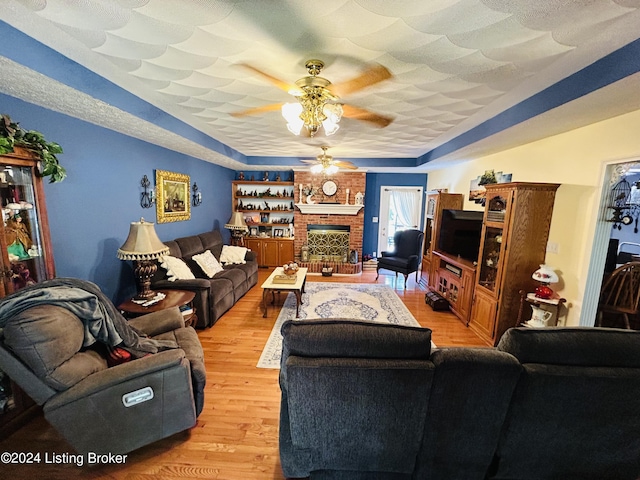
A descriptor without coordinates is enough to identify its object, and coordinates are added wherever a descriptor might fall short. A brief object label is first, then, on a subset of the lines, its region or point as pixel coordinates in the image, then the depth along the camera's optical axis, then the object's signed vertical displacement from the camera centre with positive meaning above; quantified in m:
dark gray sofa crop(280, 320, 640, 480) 1.25 -0.93
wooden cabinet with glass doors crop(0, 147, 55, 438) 1.74 -0.33
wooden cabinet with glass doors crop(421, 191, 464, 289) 4.66 -0.33
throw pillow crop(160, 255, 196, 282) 3.41 -0.94
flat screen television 3.89 -0.42
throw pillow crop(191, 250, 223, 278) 4.05 -1.02
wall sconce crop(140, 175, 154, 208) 3.56 +0.03
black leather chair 5.09 -1.03
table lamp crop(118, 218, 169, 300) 2.71 -0.57
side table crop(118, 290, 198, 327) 2.59 -1.10
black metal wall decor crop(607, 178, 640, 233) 2.29 +0.09
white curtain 6.60 -0.05
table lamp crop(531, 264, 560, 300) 2.62 -0.69
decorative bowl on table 3.97 -1.03
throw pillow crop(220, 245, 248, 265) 4.92 -1.03
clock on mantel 6.27 +0.35
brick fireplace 6.22 -0.30
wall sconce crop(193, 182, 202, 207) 4.83 +0.05
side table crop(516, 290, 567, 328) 2.63 -0.95
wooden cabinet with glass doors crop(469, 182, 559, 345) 2.81 -0.40
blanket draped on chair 1.45 -0.69
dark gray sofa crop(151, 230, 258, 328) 3.27 -1.16
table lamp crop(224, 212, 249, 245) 5.75 -0.59
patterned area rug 3.65 -1.58
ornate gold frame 3.88 +0.02
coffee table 3.62 -1.18
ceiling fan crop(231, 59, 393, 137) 1.73 +0.72
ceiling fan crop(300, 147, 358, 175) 3.80 +0.57
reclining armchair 1.36 -1.01
